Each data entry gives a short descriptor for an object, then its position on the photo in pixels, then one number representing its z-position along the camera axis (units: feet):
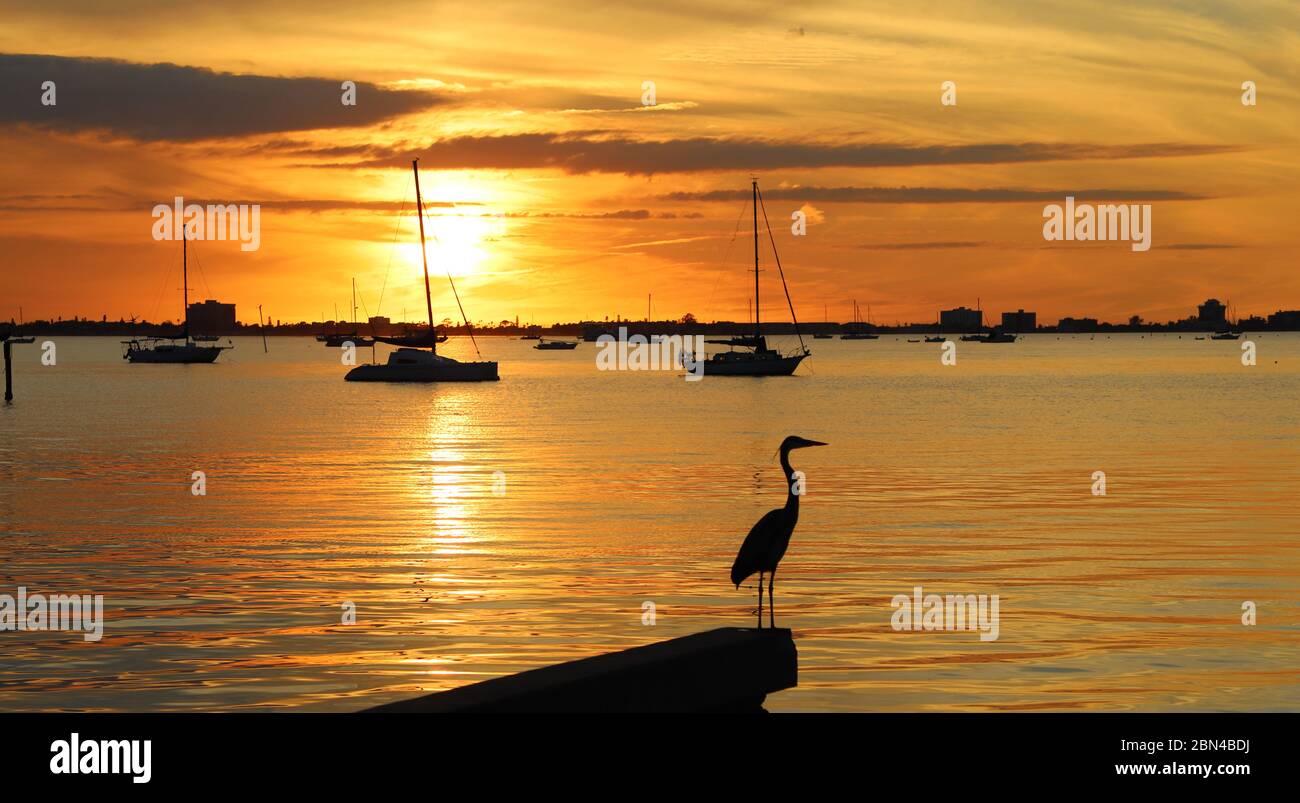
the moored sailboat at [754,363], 482.28
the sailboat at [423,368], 418.10
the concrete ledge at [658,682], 30.76
